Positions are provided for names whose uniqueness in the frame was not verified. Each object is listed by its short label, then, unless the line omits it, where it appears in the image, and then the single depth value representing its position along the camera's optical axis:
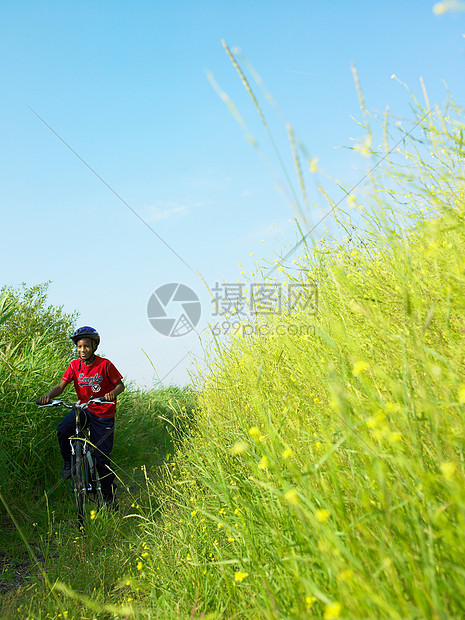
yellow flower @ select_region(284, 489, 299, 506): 0.99
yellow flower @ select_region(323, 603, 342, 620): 0.88
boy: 5.55
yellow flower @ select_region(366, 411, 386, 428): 1.07
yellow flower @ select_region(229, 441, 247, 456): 1.34
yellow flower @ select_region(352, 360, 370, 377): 1.27
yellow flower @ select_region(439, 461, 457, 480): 0.95
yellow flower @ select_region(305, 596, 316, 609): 1.23
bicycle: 5.02
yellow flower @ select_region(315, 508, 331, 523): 1.11
